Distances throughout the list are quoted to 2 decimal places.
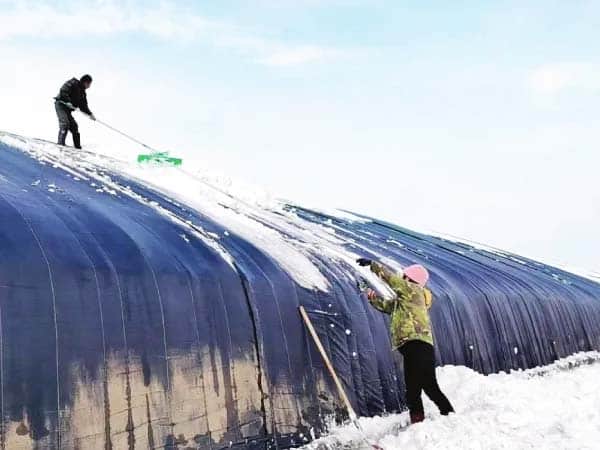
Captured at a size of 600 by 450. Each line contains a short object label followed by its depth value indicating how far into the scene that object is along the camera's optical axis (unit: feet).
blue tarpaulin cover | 13.84
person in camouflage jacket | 19.40
